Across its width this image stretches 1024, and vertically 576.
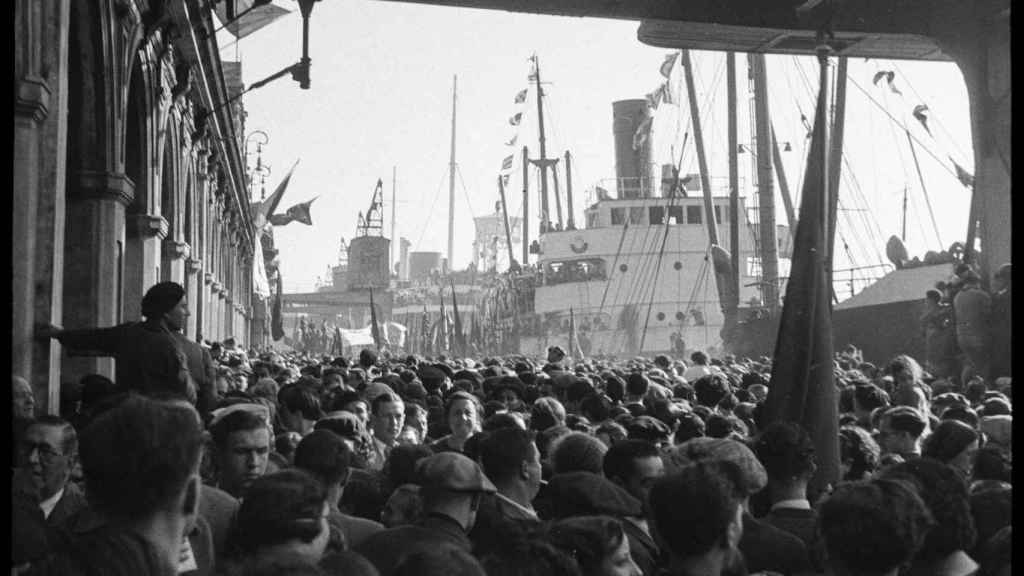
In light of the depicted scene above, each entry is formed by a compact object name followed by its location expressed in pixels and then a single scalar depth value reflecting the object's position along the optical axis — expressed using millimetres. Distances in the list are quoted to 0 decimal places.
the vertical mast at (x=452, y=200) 148000
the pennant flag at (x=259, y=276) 47875
